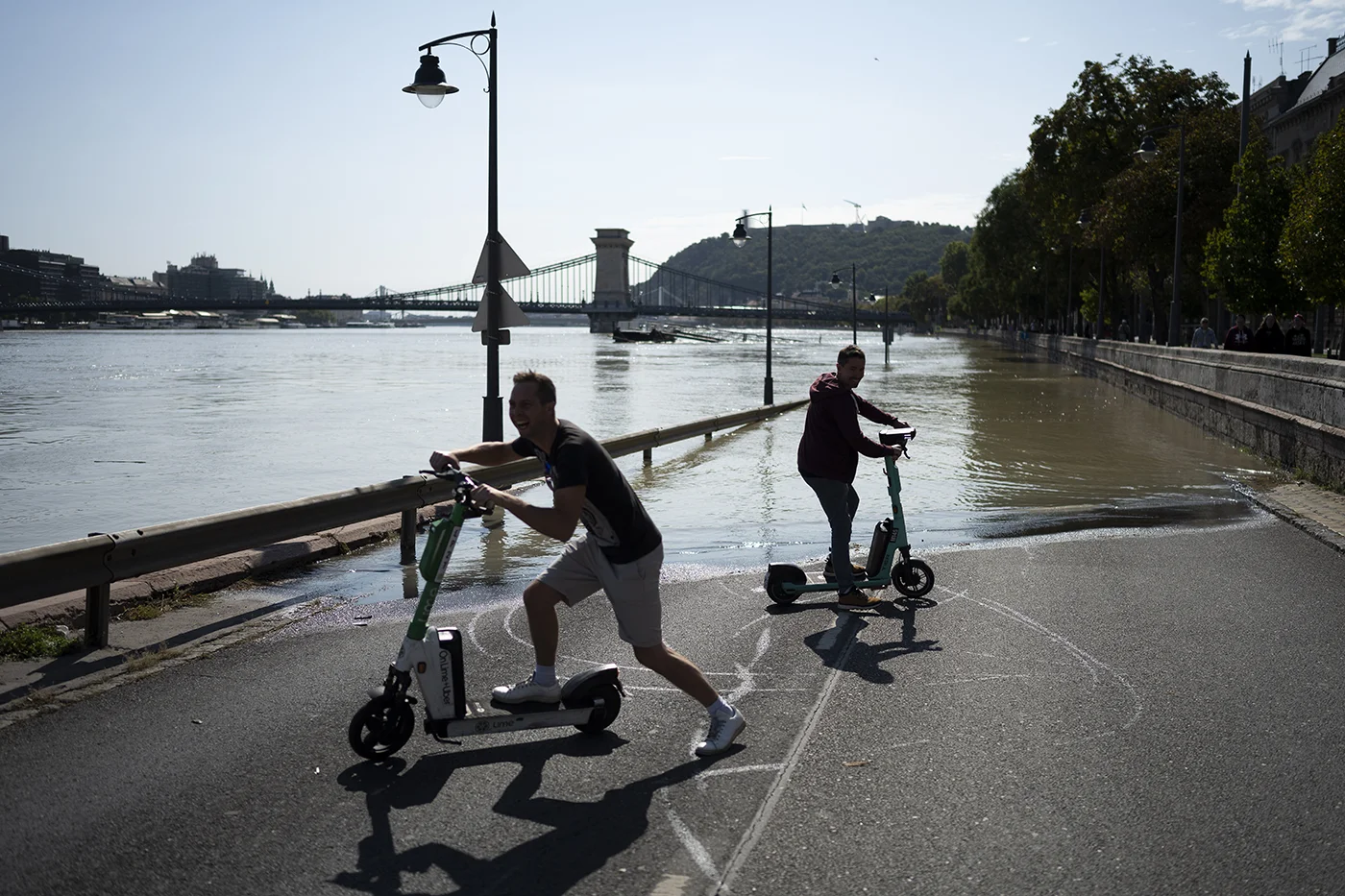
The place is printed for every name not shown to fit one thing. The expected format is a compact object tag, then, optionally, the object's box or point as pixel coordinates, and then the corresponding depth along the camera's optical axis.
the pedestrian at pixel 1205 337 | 37.33
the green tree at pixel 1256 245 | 38.44
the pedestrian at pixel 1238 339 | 29.64
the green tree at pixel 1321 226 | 28.59
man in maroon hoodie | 7.90
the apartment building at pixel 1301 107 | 61.75
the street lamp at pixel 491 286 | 15.08
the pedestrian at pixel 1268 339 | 28.08
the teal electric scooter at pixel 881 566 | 8.29
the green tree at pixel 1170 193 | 49.53
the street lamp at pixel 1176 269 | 37.41
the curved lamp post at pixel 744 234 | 35.81
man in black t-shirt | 4.98
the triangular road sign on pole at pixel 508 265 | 14.80
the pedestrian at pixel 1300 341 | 26.02
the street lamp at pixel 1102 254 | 53.19
